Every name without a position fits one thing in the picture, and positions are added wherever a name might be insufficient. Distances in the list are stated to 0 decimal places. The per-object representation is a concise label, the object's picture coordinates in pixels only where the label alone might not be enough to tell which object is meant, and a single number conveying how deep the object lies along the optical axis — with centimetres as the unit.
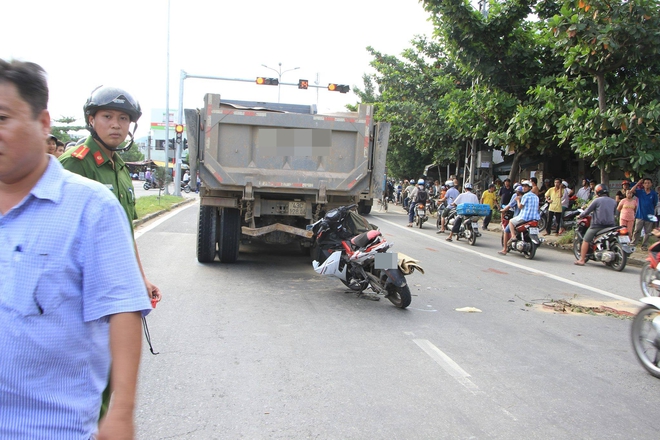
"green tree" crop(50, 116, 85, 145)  5830
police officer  297
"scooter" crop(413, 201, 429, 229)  1873
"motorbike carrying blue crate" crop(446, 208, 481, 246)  1438
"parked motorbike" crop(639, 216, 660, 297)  789
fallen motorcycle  674
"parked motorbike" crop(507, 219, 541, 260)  1213
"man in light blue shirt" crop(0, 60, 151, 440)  152
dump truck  858
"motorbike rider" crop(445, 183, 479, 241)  1473
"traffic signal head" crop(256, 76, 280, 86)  2108
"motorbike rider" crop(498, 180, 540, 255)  1227
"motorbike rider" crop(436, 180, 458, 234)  1664
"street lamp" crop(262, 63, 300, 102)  3582
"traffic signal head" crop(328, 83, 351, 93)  2062
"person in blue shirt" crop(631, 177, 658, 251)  1369
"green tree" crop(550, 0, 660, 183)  1235
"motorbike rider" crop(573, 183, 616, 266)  1119
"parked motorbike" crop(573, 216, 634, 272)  1088
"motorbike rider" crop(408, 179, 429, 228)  1884
